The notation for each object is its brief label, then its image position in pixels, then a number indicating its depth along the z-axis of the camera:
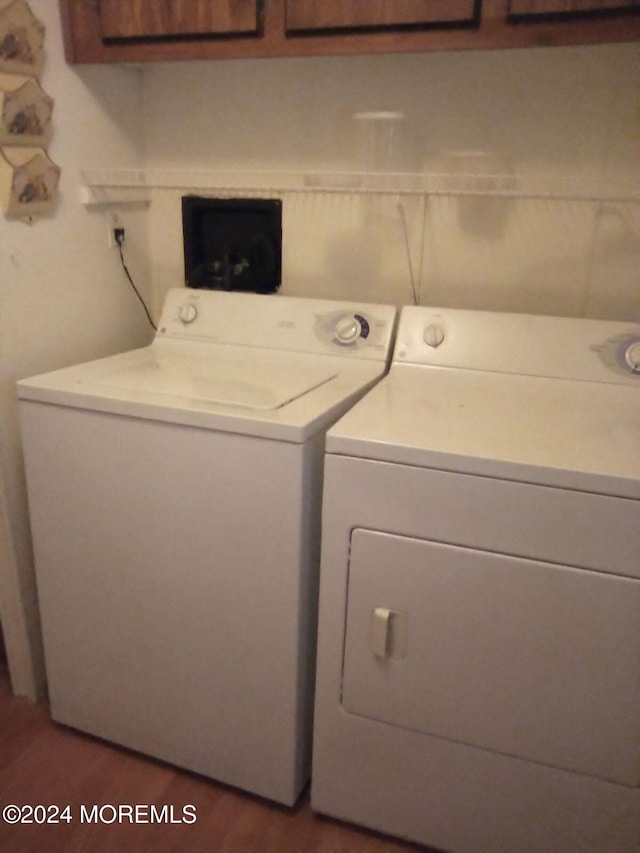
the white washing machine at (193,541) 1.28
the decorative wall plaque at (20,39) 1.44
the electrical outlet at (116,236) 1.88
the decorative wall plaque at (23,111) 1.46
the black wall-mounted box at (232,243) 1.93
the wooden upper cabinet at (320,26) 1.28
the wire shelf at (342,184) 1.55
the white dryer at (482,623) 1.09
